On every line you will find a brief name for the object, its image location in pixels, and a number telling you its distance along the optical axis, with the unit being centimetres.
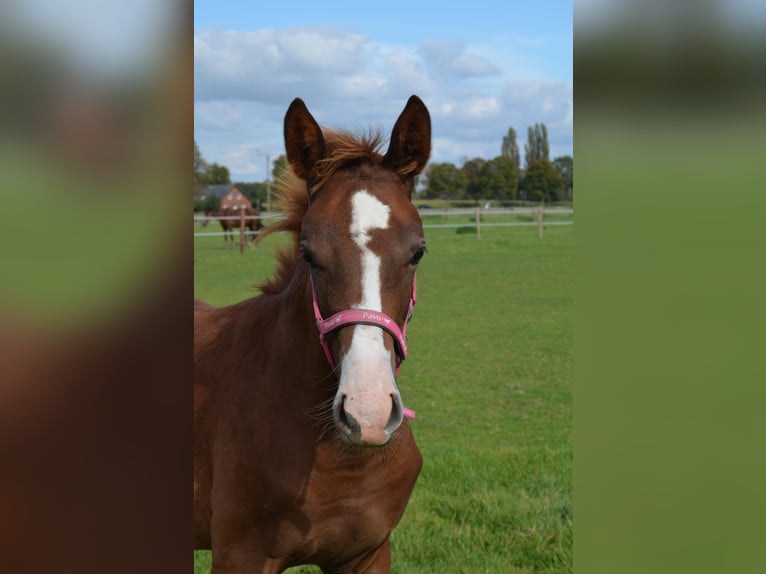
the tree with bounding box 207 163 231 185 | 6073
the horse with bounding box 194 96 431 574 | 198
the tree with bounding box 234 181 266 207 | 4888
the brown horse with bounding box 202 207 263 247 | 2758
